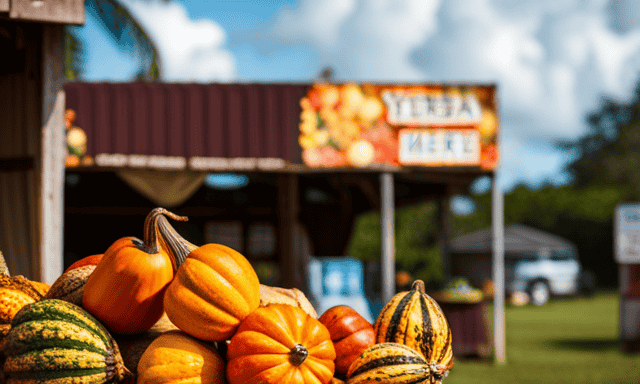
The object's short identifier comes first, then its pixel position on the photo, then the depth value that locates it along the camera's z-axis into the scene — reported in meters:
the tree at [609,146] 47.06
